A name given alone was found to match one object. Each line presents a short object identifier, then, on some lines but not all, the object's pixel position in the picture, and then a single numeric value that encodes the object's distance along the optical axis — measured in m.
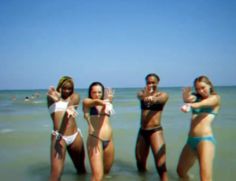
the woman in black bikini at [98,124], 5.71
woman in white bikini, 5.84
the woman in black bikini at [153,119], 6.42
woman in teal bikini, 5.52
